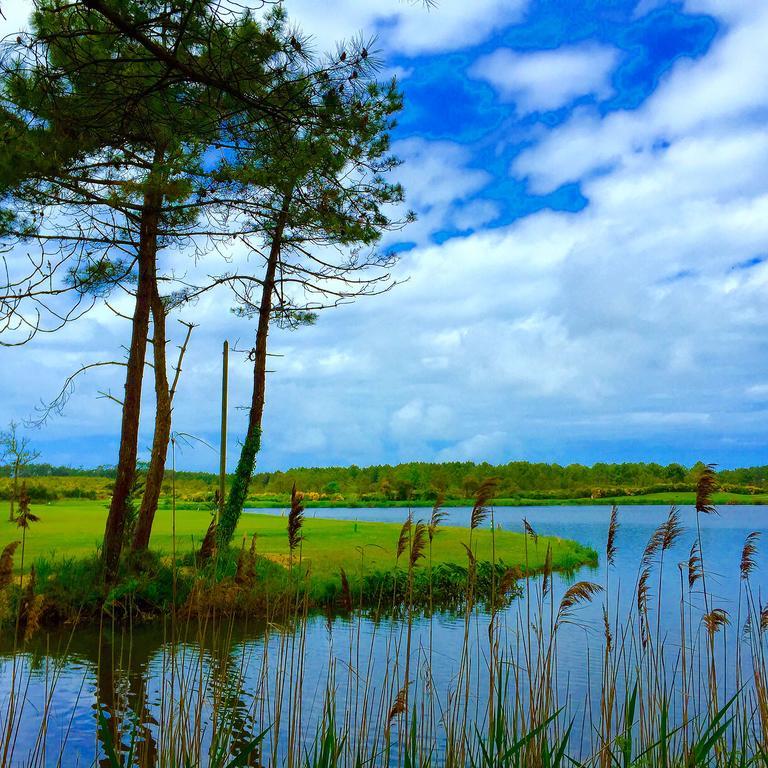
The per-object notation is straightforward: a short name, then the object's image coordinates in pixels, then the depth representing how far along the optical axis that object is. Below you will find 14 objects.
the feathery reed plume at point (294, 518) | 3.30
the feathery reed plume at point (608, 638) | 3.67
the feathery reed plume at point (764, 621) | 3.99
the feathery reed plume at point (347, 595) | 3.60
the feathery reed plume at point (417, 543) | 3.36
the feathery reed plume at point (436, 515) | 3.45
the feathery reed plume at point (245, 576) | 4.09
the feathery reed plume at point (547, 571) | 3.57
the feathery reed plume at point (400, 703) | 3.12
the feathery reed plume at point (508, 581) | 3.37
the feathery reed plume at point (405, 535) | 3.46
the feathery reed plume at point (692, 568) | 3.82
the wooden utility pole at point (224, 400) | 14.29
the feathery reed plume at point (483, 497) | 3.25
